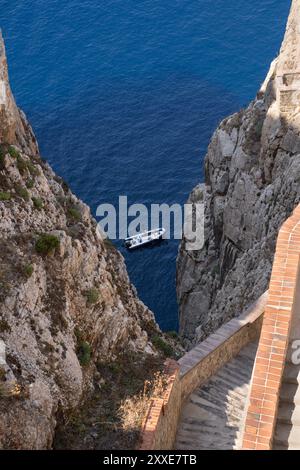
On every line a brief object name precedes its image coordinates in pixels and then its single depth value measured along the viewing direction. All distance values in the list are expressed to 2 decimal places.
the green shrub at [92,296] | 21.92
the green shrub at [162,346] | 26.21
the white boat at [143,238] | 58.75
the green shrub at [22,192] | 23.42
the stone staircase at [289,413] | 12.77
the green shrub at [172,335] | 39.05
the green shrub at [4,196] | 22.38
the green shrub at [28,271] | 19.38
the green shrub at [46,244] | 20.83
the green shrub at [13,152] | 24.31
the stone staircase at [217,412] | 19.44
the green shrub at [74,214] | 26.03
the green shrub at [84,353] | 20.04
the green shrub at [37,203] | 23.52
